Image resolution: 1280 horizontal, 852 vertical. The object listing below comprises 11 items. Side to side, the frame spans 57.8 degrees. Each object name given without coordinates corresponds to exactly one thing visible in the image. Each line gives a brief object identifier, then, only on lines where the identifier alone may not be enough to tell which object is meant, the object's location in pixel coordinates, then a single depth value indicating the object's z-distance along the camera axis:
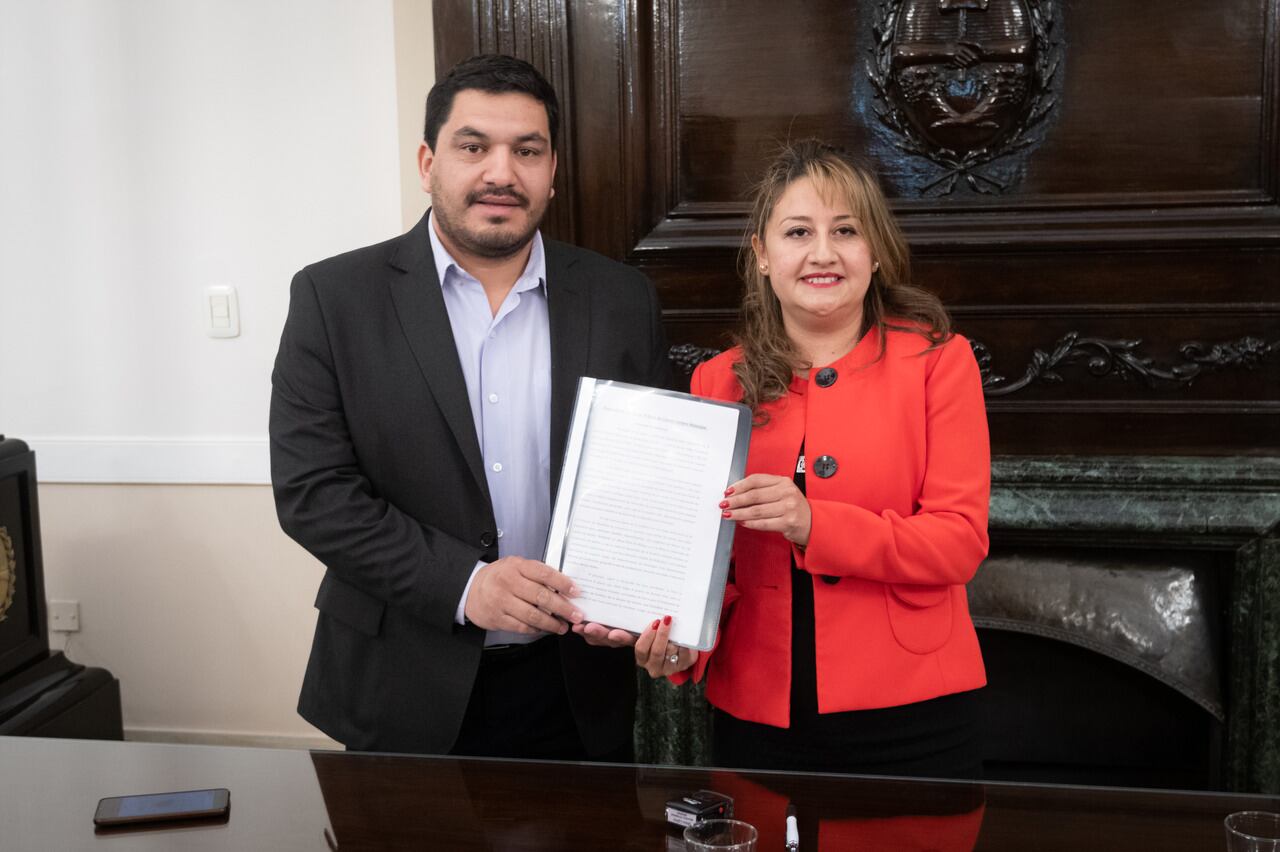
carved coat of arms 2.38
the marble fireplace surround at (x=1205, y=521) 2.41
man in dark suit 1.72
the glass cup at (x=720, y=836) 1.05
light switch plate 2.92
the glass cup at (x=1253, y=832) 1.06
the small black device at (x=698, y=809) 1.20
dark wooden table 1.18
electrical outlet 3.15
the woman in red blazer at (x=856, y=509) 1.61
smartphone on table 1.26
